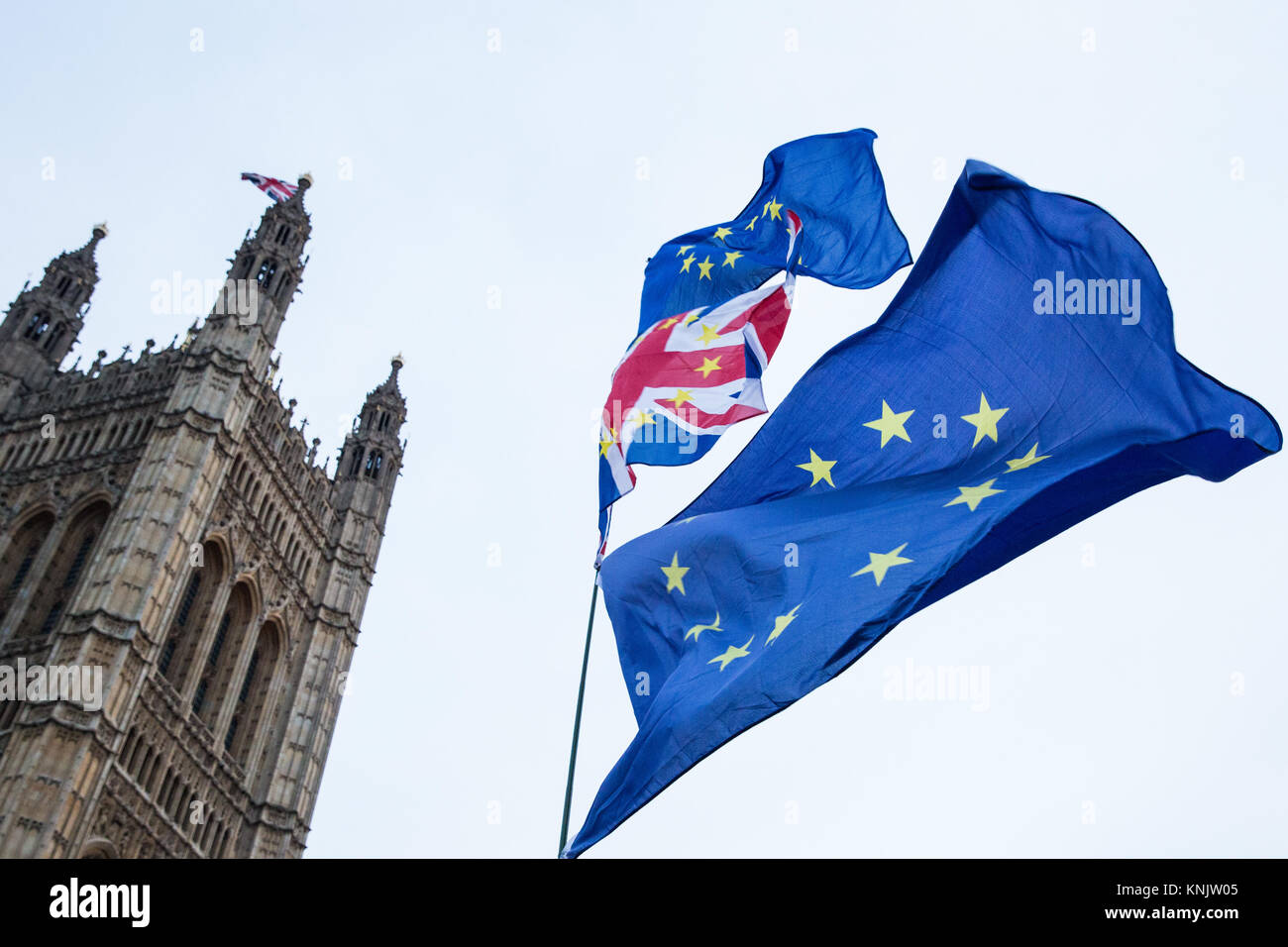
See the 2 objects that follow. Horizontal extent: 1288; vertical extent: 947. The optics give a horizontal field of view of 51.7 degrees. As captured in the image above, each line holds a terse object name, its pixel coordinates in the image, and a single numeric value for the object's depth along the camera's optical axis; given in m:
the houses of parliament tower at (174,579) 41.69
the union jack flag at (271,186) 59.84
